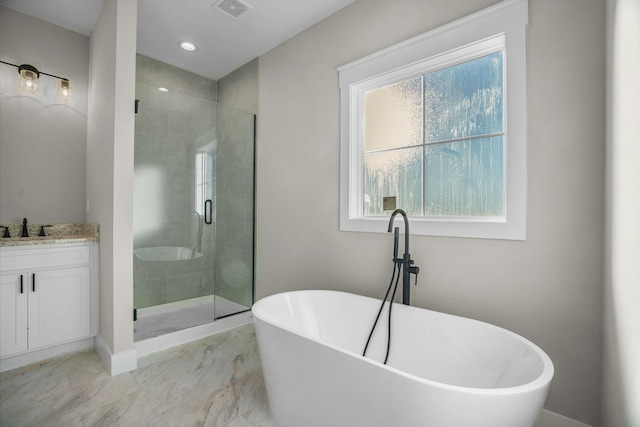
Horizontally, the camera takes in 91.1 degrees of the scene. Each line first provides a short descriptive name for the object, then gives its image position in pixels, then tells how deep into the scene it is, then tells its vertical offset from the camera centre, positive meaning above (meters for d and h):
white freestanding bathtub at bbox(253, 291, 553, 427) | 0.99 -0.64
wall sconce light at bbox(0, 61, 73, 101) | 2.40 +1.01
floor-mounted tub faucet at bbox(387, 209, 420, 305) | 1.79 -0.31
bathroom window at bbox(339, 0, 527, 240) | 1.62 +0.52
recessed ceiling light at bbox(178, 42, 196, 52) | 2.93 +1.56
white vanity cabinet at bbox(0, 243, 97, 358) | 2.08 -0.62
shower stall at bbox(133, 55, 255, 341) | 2.56 +0.02
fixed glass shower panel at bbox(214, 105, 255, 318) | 3.00 -0.01
